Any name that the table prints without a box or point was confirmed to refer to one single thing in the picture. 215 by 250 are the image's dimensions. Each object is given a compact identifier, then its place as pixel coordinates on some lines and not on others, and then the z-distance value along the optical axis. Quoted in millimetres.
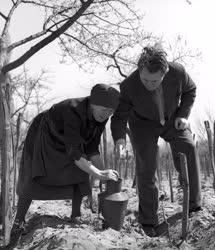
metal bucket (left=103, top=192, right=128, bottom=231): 3238
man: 3441
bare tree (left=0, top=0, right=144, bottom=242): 3824
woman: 3121
